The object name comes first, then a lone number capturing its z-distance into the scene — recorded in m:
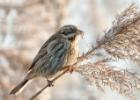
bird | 7.31
